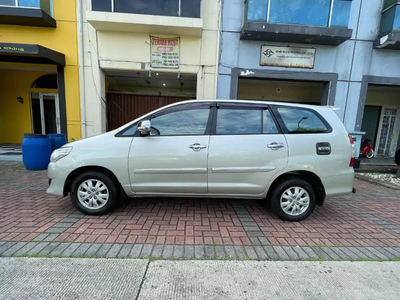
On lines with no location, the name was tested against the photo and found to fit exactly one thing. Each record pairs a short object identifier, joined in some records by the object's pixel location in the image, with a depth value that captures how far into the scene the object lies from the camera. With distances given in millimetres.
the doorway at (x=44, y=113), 9828
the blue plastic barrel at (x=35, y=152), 5859
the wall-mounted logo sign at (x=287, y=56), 7234
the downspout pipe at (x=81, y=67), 6875
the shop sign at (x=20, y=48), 6086
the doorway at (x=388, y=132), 10711
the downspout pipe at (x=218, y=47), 7059
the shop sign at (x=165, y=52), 7141
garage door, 8859
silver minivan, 3062
